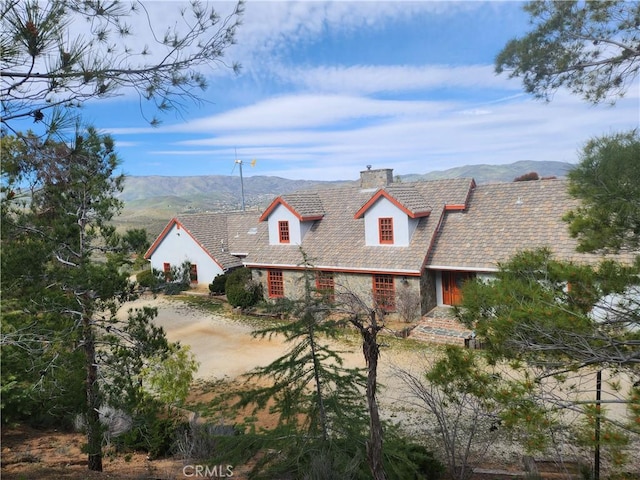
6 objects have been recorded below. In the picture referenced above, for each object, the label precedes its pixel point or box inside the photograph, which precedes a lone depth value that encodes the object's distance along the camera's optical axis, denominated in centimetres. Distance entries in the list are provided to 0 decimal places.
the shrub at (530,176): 3584
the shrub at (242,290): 2203
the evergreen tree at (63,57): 389
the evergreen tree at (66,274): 613
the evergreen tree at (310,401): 621
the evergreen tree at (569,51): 727
